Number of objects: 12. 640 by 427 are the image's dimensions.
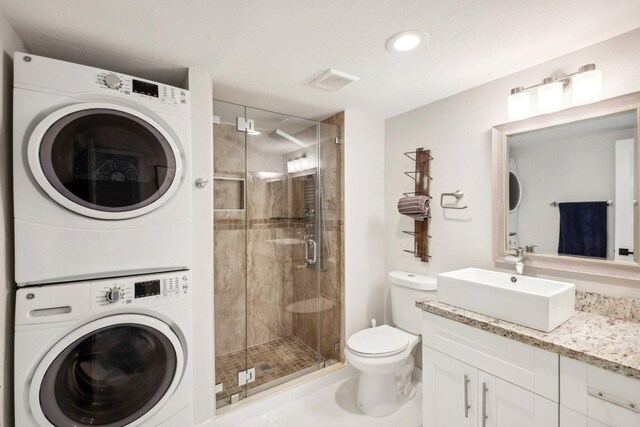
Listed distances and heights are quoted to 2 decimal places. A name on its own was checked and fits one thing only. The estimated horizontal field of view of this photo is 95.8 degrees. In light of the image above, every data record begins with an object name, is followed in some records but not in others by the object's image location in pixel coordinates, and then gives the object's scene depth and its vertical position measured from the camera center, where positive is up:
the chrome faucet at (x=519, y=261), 1.72 -0.31
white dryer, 1.24 +0.18
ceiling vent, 1.82 +0.85
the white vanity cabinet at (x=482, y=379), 1.24 -0.83
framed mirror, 1.43 +0.11
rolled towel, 2.21 +0.02
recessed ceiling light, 1.41 +0.86
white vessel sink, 1.31 -0.45
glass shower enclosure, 2.19 -0.31
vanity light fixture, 1.46 +0.64
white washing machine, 1.23 -0.67
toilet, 1.93 -0.96
